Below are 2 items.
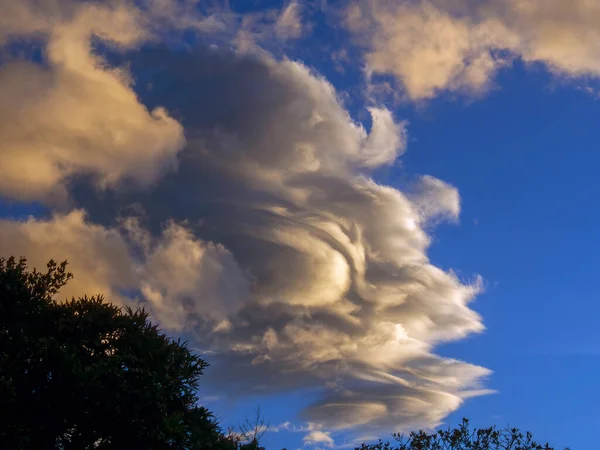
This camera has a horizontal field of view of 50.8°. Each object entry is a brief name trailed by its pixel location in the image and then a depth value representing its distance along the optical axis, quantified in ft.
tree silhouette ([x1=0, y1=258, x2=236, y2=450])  101.91
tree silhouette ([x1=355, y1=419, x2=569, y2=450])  149.69
